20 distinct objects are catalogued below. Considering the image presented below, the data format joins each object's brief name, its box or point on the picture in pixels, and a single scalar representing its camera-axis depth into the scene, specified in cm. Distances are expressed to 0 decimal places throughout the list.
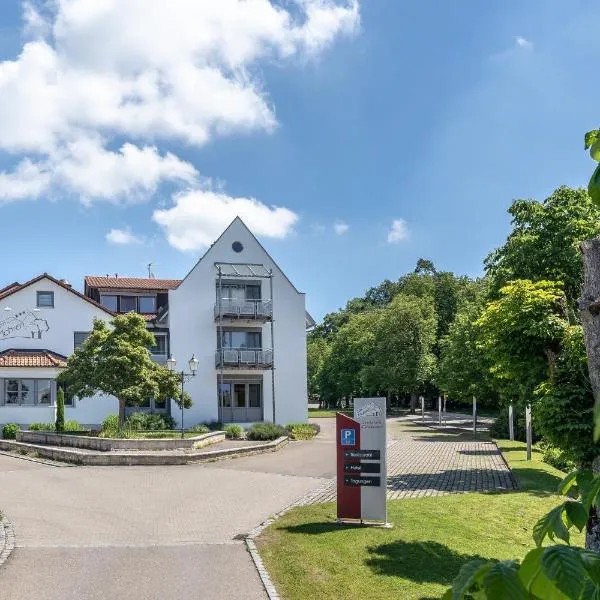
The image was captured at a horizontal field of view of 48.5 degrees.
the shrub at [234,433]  3509
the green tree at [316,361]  9098
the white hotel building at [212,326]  3841
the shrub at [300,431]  3750
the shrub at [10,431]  3288
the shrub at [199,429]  3519
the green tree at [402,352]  6712
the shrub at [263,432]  3362
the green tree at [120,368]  2886
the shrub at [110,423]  3318
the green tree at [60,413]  3166
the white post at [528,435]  2339
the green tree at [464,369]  3666
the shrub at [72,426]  3407
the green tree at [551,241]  1870
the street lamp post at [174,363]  2849
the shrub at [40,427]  3348
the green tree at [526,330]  1196
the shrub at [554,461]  2312
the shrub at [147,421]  3462
